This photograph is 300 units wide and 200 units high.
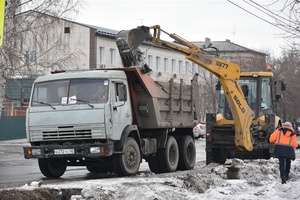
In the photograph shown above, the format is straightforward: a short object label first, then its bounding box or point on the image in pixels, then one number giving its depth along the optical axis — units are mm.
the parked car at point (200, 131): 45406
